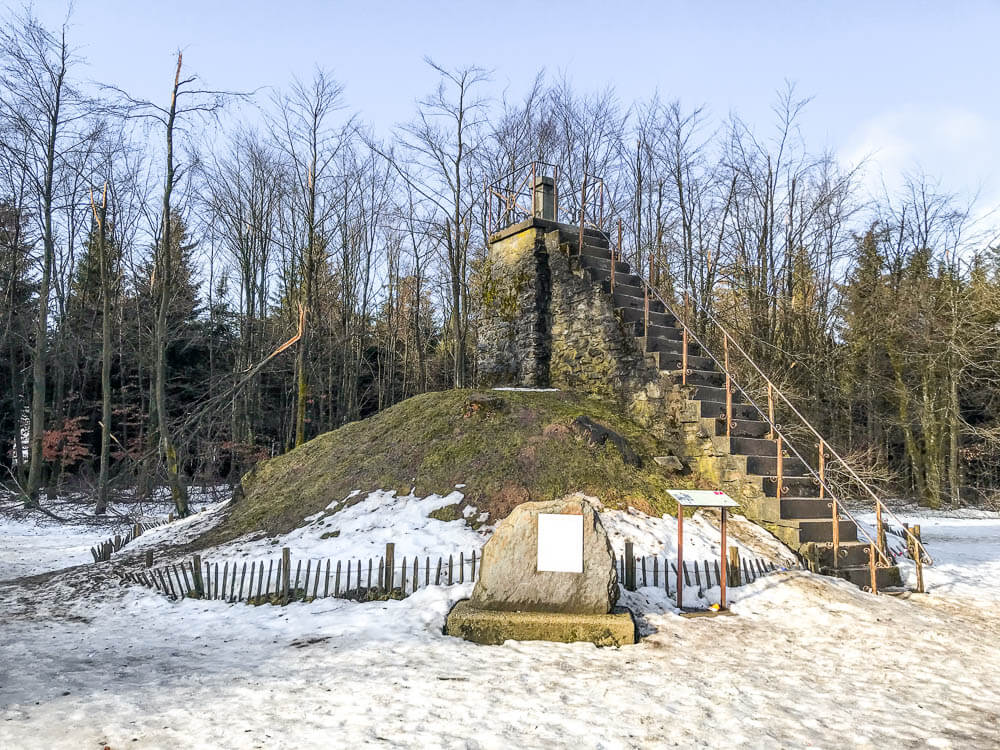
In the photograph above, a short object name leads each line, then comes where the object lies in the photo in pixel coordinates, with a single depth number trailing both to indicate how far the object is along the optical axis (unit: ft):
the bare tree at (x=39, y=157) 58.13
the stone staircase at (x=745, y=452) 27.55
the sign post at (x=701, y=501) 22.53
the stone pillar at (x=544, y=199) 43.73
